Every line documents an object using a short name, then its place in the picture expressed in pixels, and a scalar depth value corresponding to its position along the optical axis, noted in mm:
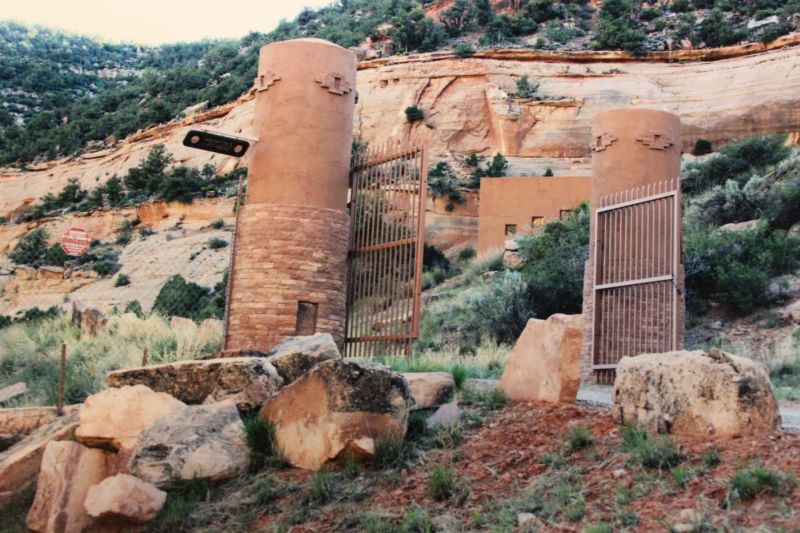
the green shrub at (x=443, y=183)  36719
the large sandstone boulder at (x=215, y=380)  8500
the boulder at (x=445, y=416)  7887
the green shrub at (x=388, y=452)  7246
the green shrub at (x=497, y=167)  38125
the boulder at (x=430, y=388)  8523
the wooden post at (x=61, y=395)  9873
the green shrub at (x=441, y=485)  6398
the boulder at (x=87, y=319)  16781
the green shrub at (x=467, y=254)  32244
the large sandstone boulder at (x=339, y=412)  7391
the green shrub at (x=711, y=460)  5754
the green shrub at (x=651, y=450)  5910
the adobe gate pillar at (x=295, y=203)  12188
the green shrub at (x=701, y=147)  36906
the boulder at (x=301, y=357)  8898
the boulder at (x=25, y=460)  8531
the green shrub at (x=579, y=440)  6637
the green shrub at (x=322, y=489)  6844
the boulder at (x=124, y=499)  6789
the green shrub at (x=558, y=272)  20031
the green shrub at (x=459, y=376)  9214
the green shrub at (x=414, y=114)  43125
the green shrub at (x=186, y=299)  27000
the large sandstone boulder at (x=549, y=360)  7828
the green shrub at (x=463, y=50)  45688
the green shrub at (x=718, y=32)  43156
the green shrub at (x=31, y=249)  40750
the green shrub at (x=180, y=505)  6906
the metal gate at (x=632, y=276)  12727
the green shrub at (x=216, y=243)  36281
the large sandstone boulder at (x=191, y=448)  7406
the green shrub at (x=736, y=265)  18125
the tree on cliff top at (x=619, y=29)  44688
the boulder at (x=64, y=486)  7309
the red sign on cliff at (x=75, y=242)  37094
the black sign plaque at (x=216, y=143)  12758
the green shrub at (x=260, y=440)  7736
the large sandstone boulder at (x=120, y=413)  8164
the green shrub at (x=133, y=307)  26753
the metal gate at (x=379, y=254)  12453
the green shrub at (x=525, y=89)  43000
